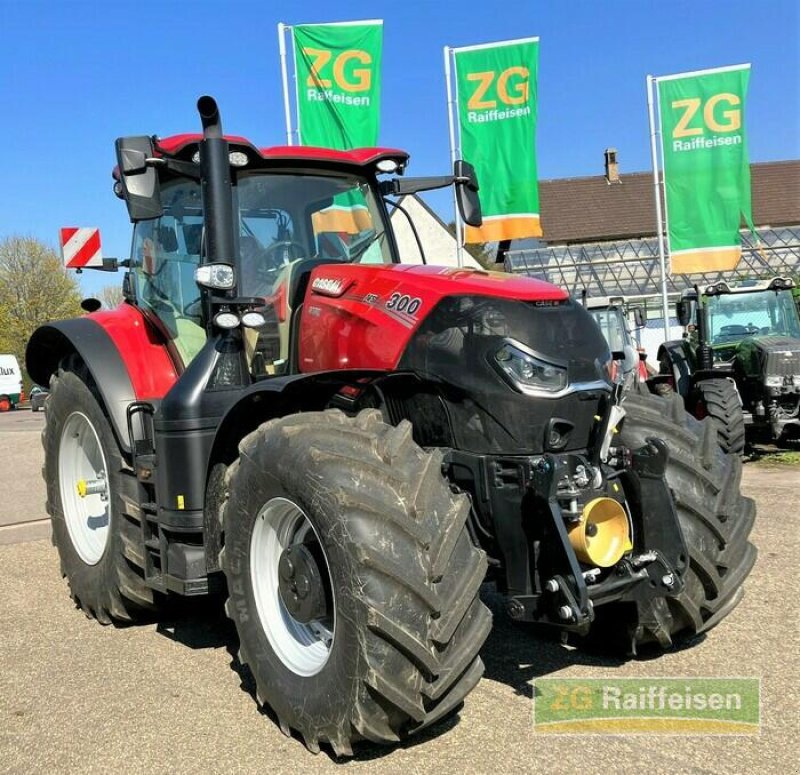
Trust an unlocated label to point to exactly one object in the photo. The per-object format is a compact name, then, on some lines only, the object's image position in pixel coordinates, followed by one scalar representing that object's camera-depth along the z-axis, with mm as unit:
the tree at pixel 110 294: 44219
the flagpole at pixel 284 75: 11688
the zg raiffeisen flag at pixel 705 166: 13469
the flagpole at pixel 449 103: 13093
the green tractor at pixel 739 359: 9570
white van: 32531
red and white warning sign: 6352
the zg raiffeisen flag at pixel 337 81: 11625
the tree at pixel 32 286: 39875
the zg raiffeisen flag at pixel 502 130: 12641
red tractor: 2771
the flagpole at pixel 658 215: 14495
